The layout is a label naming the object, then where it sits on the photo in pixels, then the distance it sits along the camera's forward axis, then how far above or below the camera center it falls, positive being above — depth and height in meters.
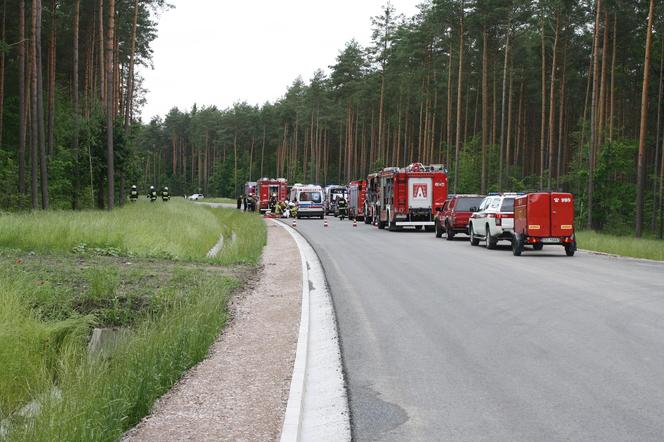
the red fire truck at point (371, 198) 42.38 -0.02
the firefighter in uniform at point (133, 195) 61.80 -0.28
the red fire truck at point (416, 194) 36.97 +0.24
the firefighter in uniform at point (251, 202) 66.54 -0.69
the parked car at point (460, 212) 30.77 -0.51
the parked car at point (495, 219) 25.00 -0.66
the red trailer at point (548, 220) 22.94 -0.55
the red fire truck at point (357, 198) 51.24 -0.05
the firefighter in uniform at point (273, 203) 61.47 -0.65
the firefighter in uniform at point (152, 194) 69.71 -0.17
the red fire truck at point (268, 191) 62.84 +0.39
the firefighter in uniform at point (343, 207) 58.94 -0.83
